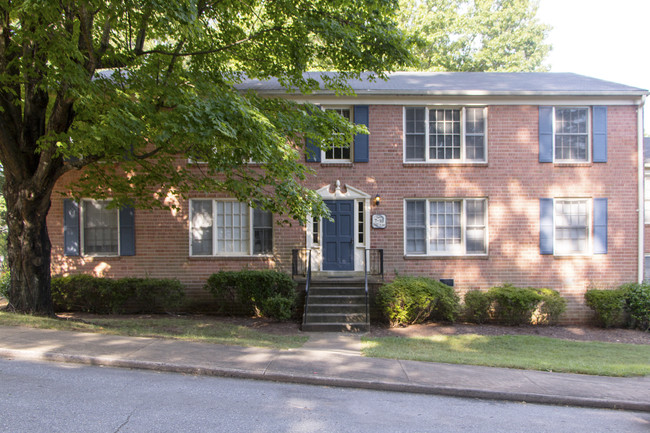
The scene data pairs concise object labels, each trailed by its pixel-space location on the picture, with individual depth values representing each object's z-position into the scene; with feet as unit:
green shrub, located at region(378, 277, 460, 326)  35.88
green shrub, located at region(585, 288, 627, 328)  38.09
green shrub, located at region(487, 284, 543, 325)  37.22
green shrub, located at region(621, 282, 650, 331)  37.99
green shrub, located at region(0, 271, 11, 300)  38.34
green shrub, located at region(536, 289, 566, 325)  37.60
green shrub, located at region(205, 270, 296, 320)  36.35
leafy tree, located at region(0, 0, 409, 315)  23.16
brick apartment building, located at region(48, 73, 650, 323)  40.52
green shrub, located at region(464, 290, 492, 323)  38.04
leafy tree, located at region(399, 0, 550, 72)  85.56
